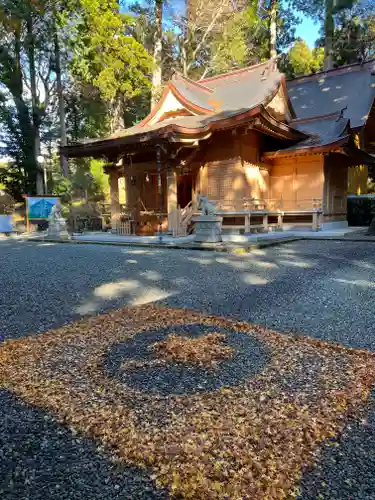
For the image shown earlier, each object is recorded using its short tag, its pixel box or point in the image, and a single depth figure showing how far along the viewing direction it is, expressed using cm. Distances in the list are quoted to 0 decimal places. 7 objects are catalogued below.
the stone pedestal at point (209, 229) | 839
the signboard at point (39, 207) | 1423
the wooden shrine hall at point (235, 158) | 1029
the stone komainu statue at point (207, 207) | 852
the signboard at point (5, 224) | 1409
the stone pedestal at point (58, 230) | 1123
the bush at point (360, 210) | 1474
